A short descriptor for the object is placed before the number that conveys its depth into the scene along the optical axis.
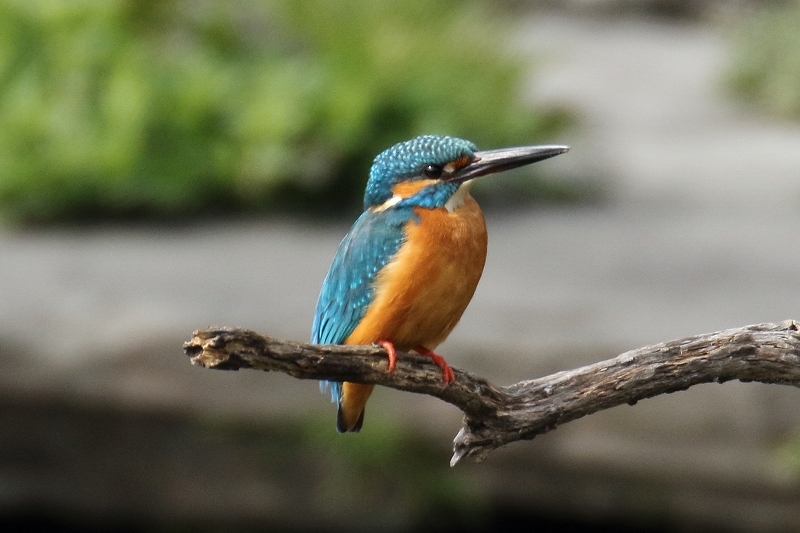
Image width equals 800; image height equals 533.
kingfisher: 5.21
